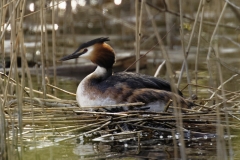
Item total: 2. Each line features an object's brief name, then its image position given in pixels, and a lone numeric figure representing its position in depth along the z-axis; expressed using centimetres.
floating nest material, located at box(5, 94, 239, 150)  1057
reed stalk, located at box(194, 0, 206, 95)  1016
